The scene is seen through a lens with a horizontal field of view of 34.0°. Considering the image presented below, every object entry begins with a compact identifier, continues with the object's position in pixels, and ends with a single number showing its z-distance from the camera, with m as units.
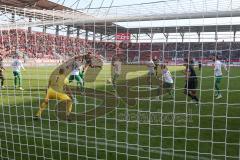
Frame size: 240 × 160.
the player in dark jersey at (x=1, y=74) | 18.39
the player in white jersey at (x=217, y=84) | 15.32
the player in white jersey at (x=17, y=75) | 18.25
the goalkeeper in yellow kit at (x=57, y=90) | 10.38
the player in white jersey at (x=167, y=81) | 13.86
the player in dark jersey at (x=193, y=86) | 12.29
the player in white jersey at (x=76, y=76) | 16.10
